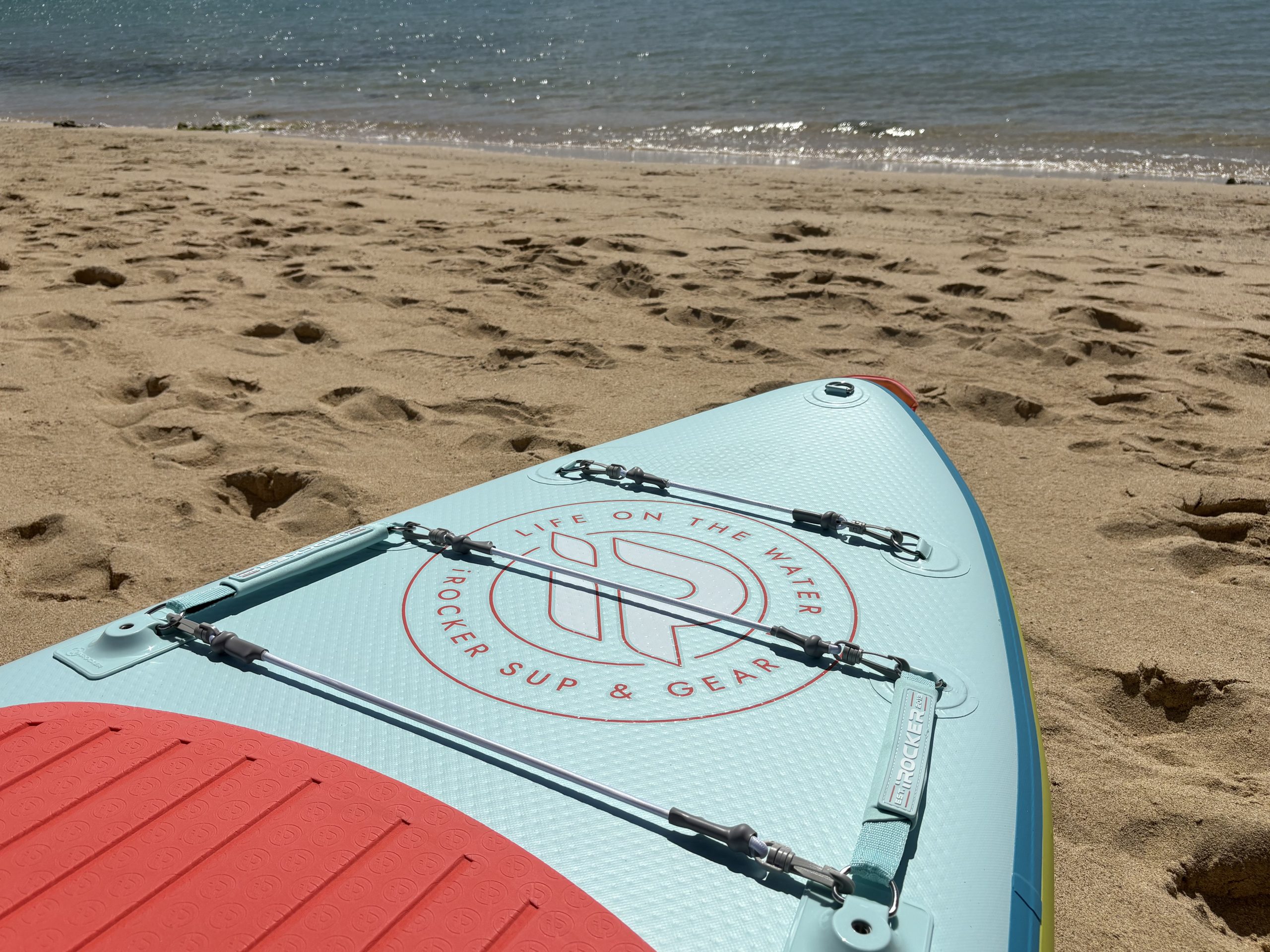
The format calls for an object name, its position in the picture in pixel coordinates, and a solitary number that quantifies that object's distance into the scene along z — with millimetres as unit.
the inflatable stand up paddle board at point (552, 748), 1048
